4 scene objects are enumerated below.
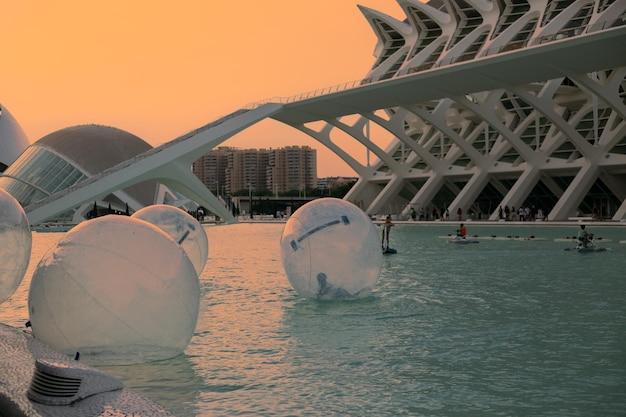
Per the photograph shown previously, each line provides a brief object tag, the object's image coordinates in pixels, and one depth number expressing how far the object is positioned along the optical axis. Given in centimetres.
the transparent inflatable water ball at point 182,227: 1395
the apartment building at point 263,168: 19562
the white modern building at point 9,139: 7861
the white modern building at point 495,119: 4575
